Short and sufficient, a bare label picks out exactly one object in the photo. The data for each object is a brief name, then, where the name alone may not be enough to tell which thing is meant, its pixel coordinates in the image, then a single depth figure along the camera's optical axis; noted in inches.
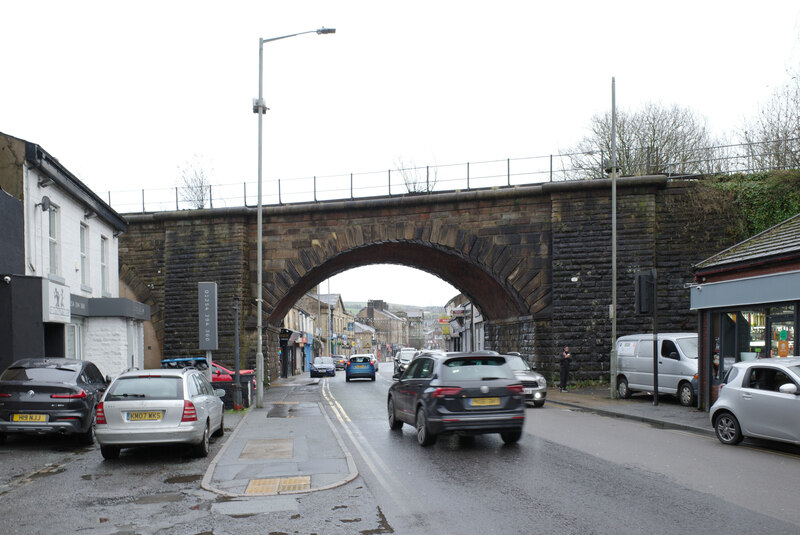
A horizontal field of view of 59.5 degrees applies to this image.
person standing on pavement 983.6
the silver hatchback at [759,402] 416.8
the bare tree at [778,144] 1123.3
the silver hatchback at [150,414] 404.8
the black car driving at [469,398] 441.1
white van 735.1
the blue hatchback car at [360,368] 1509.6
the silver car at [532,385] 765.6
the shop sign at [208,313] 806.5
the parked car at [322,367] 1850.4
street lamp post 799.1
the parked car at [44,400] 453.4
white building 612.1
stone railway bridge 1074.7
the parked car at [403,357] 1653.3
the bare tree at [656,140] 1432.1
